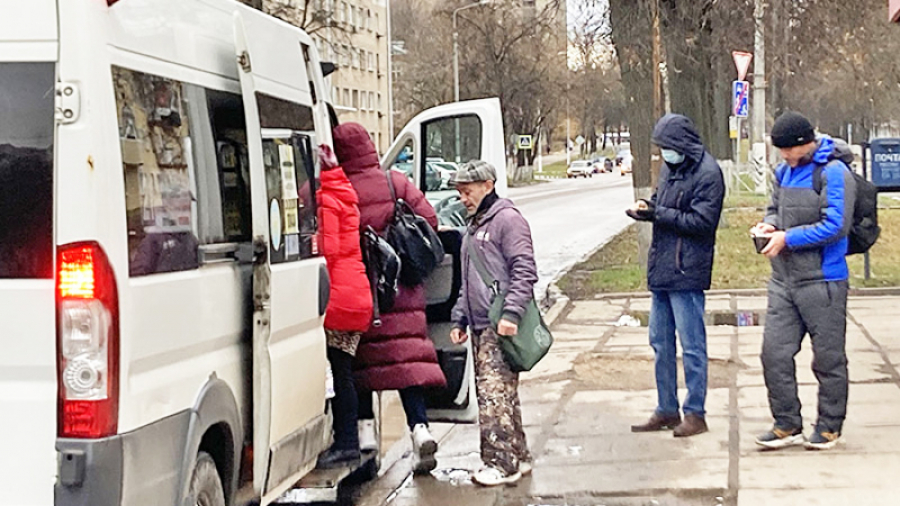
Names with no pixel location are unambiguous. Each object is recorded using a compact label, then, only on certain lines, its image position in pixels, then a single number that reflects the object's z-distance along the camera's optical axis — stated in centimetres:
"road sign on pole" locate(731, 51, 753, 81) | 2027
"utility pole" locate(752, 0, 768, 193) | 2941
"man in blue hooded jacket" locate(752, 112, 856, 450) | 702
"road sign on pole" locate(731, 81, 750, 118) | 2374
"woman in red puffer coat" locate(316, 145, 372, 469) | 643
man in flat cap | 679
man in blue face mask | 752
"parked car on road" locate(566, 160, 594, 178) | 8869
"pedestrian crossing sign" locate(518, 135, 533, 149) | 6456
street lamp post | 5157
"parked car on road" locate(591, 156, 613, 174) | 9861
